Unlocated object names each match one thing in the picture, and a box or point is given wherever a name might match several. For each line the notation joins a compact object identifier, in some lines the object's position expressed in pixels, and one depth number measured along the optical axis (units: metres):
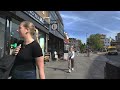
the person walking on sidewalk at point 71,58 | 4.38
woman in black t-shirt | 1.00
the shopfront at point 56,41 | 6.37
